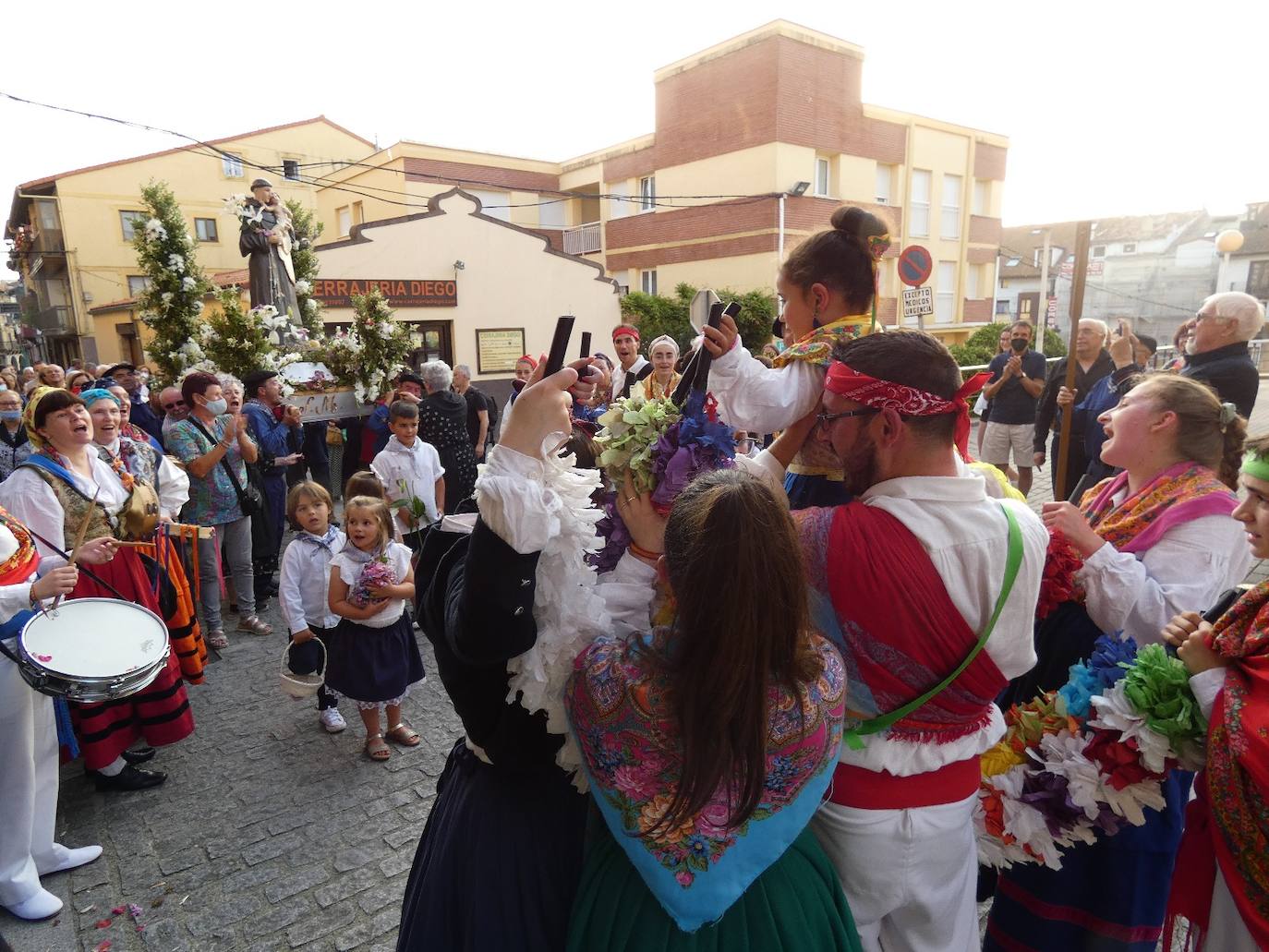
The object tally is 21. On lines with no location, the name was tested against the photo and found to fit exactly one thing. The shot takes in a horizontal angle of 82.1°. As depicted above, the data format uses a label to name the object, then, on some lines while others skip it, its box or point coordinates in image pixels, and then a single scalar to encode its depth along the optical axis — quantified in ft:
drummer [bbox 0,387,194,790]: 11.21
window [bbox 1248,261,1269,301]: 133.08
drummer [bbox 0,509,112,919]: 8.98
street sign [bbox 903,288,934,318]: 31.32
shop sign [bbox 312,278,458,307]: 50.85
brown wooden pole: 11.64
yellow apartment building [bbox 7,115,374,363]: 90.48
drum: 8.90
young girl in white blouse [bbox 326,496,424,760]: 12.70
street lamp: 45.47
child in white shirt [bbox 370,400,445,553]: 18.07
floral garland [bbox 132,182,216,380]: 31.19
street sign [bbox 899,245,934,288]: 31.14
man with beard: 4.99
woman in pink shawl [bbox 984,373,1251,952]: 6.84
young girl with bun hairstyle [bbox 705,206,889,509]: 7.04
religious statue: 31.71
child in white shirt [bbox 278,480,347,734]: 13.34
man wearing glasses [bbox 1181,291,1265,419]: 14.69
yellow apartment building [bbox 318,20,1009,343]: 68.44
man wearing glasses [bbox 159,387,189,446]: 18.26
